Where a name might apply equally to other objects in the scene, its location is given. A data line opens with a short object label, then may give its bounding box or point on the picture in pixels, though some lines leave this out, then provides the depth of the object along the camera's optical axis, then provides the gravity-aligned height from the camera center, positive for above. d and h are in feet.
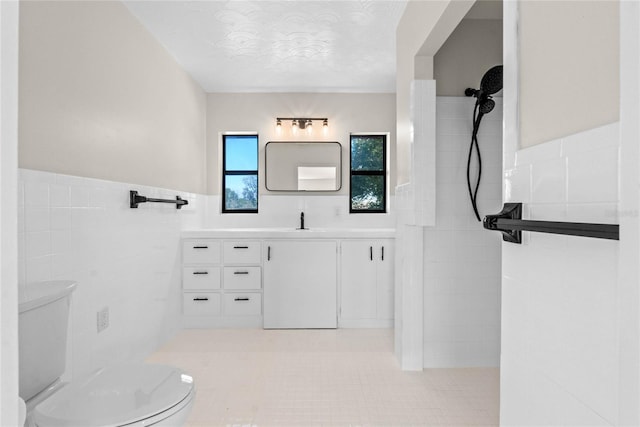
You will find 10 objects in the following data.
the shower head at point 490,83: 7.14 +2.41
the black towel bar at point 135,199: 8.20 +0.24
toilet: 3.73 -1.96
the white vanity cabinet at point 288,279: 11.06 -1.97
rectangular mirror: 13.47 +1.59
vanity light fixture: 13.37 +3.08
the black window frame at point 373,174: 13.60 +1.30
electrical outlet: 7.09 -2.04
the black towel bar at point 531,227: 1.92 -0.09
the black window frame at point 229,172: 13.67 +1.37
